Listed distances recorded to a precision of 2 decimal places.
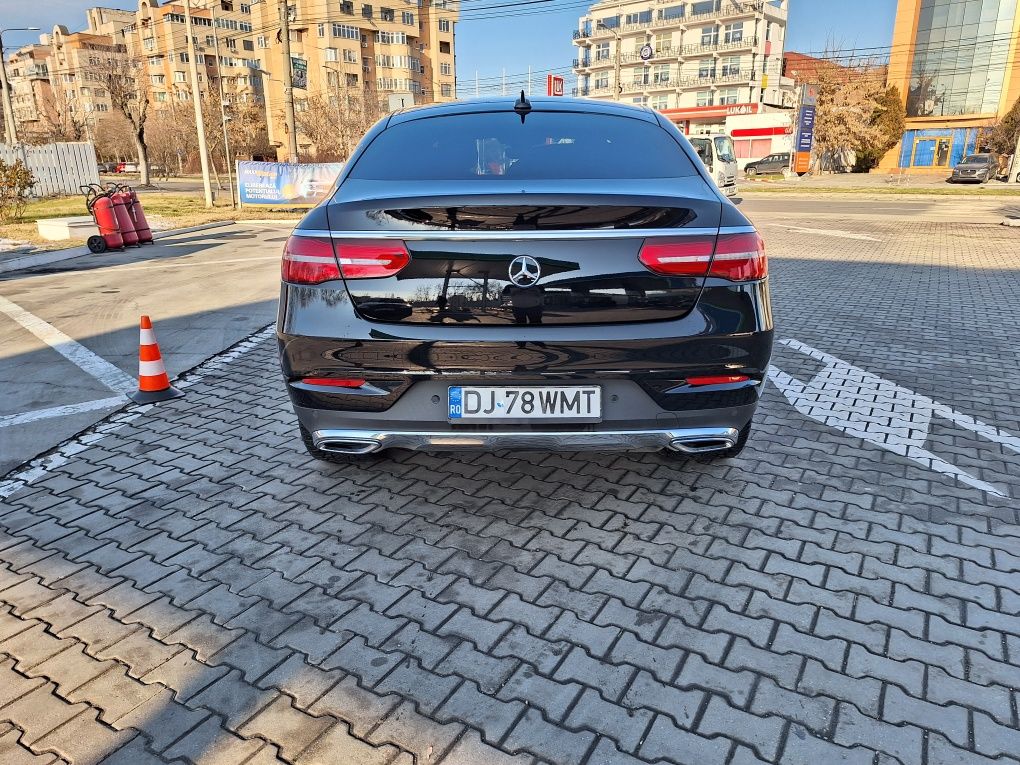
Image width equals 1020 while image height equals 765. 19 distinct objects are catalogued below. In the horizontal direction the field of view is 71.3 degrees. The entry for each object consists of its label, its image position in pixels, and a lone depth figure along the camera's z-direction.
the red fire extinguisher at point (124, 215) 13.98
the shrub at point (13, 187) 17.86
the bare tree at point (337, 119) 44.50
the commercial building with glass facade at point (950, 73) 50.25
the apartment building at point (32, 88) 59.88
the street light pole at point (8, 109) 25.97
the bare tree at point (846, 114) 50.06
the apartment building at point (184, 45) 85.62
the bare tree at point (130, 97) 42.28
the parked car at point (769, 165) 50.41
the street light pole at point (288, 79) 21.73
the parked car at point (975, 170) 38.25
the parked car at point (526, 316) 2.66
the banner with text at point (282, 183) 21.91
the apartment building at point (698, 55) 70.50
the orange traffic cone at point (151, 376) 4.93
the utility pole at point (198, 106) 20.19
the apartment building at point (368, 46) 75.62
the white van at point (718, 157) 22.66
